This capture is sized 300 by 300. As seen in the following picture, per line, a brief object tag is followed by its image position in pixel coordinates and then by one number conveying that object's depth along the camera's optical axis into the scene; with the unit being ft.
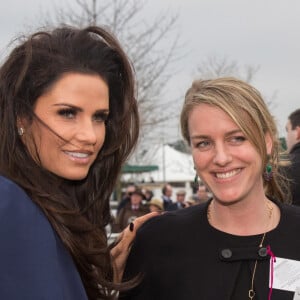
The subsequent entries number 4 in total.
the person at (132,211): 32.53
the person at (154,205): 32.41
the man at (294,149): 15.57
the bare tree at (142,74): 39.70
